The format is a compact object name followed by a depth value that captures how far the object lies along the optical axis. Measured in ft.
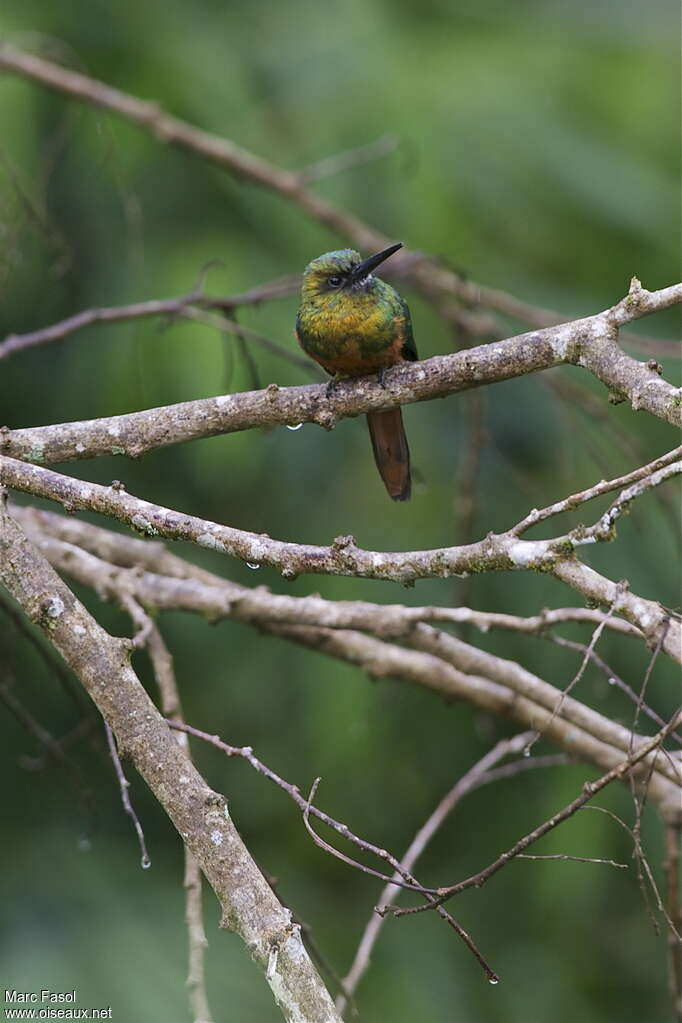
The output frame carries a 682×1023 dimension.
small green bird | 22.24
